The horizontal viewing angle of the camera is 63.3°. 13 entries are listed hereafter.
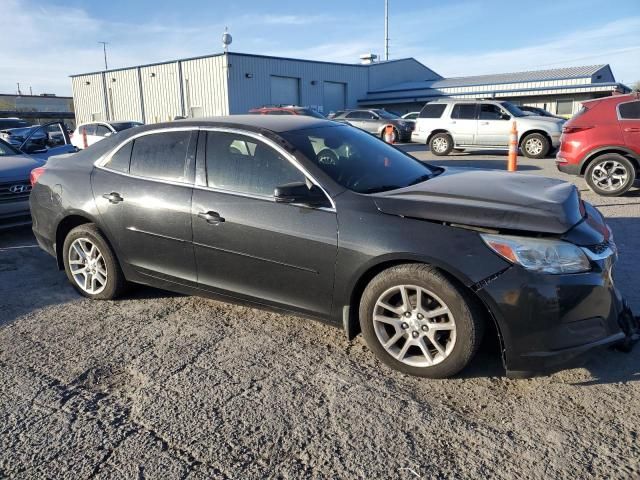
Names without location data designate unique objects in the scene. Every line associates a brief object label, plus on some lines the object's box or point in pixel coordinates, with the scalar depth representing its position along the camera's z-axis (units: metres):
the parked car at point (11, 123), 28.95
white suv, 14.79
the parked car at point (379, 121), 22.47
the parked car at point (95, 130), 18.77
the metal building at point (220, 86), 32.56
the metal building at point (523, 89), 32.62
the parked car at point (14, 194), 6.68
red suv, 8.16
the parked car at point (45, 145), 9.00
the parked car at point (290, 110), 19.23
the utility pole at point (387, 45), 59.81
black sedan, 2.87
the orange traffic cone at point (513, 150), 8.38
